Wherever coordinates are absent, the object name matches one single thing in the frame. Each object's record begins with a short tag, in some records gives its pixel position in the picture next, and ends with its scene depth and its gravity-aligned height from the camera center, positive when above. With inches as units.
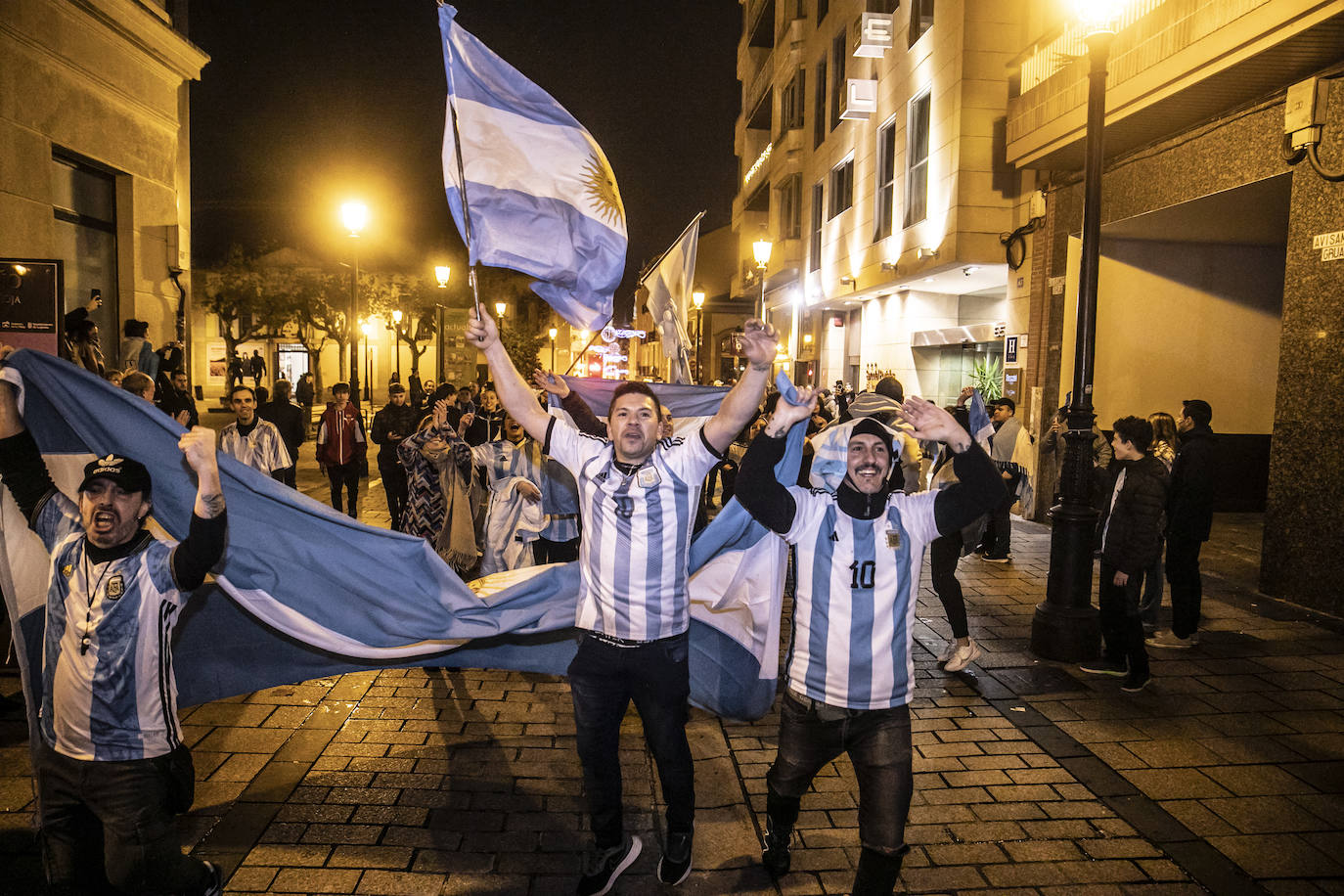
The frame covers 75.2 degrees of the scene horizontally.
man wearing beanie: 132.0 -32.7
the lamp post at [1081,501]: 275.1 -33.4
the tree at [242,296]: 1839.3 +161.5
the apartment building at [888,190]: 655.8 +192.7
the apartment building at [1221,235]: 325.7 +93.8
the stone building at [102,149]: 455.5 +131.7
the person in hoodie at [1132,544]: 248.5 -41.4
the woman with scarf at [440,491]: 289.7 -37.9
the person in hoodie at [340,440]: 469.7 -35.3
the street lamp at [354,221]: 677.9 +122.2
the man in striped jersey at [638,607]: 145.5 -37.3
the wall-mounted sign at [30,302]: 265.7 +19.6
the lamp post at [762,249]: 684.4 +113.5
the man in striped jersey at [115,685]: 119.5 -44.0
